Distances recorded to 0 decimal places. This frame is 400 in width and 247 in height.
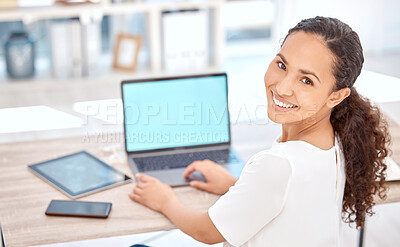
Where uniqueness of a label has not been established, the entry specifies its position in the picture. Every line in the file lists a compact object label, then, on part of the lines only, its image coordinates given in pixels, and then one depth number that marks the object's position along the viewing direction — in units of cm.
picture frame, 408
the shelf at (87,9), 372
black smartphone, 154
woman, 127
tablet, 169
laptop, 190
